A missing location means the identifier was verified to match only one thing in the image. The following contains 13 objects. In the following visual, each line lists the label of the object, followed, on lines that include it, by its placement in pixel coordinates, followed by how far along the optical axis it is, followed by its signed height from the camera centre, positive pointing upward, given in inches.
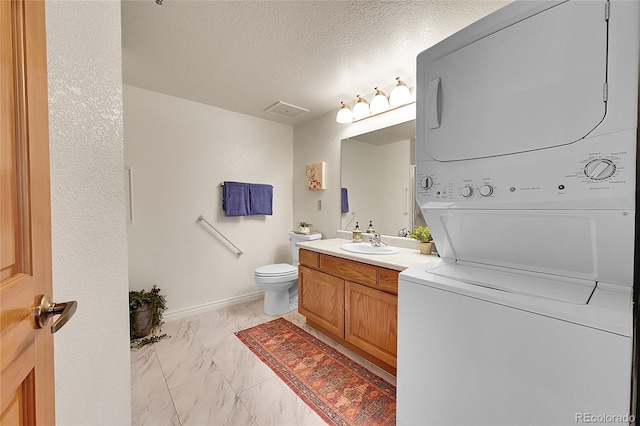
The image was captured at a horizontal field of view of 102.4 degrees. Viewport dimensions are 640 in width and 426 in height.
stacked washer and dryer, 27.7 -1.6
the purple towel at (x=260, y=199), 121.7 +4.4
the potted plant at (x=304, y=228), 121.3 -9.7
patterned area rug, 58.5 -46.1
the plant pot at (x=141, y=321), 87.3 -39.0
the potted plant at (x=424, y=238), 78.4 -9.8
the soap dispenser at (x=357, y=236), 101.8 -11.2
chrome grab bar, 110.2 -10.9
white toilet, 104.4 -32.2
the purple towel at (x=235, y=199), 114.1 +4.1
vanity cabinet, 66.2 -28.6
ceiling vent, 109.1 +43.7
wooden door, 18.2 -0.6
